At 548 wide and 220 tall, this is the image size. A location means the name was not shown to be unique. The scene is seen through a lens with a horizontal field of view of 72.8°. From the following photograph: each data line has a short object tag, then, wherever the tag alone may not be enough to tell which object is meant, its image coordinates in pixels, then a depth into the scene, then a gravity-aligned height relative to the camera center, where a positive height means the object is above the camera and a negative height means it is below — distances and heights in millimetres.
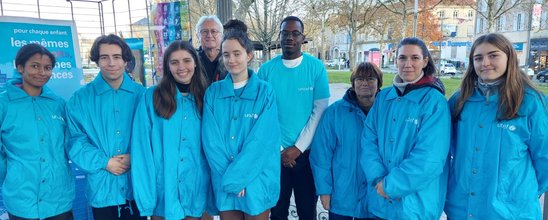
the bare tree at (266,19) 7809 +1022
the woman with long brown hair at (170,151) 2408 -552
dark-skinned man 3008 -237
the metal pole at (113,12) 4582 +671
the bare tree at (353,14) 23094 +3082
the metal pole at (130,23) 4589 +548
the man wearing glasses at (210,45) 3283 +179
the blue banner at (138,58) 4594 +103
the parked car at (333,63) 50812 -21
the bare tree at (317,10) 12581 +2367
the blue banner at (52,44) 3402 +232
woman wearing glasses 2672 -636
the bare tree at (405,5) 20811 +3717
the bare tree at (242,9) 6273 +997
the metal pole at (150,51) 4980 +209
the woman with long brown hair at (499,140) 2080 -458
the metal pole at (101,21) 4430 +547
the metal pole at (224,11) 4113 +591
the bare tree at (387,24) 27353 +3065
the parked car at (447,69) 35203 -799
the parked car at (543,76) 24062 -1100
